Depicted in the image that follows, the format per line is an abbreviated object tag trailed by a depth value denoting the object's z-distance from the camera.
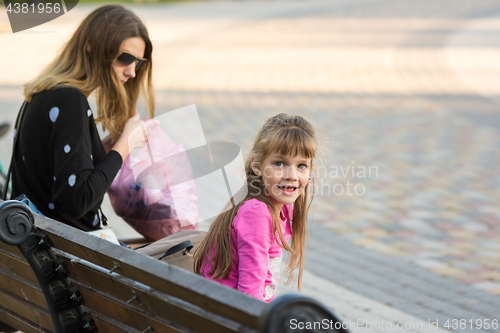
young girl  4.28
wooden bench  2.63
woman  4.87
